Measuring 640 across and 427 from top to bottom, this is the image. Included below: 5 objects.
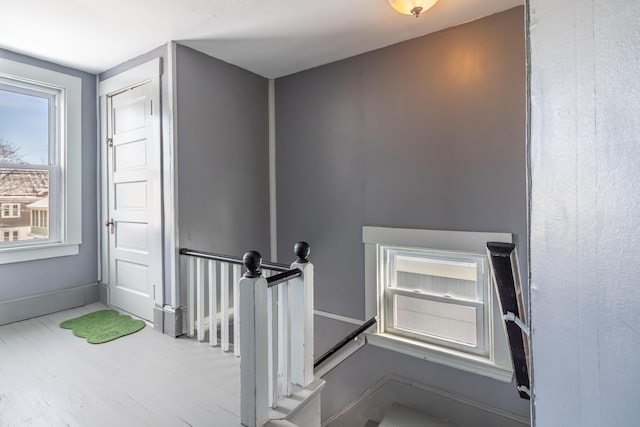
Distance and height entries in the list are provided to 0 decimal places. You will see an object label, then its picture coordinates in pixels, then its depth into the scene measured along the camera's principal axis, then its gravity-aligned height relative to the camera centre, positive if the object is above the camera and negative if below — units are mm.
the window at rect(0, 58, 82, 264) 2703 +459
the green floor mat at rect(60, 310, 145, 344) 2479 -916
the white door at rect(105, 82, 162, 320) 2662 +125
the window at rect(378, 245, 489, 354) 2475 -691
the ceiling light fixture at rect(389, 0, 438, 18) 1922 +1235
